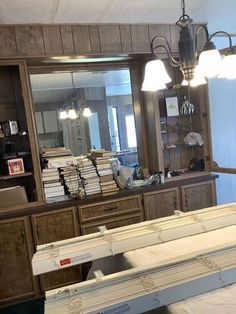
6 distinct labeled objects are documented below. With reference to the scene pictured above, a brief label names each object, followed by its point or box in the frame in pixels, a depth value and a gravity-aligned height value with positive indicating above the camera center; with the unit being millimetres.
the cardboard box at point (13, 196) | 2648 -538
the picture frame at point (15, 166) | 2691 -272
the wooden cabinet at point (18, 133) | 2602 +20
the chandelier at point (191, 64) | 1468 +280
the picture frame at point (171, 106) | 3230 +151
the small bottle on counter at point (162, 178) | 3007 -577
